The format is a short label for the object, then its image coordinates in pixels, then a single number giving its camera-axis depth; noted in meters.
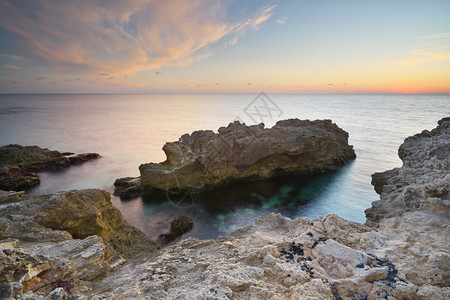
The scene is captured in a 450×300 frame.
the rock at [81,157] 32.32
